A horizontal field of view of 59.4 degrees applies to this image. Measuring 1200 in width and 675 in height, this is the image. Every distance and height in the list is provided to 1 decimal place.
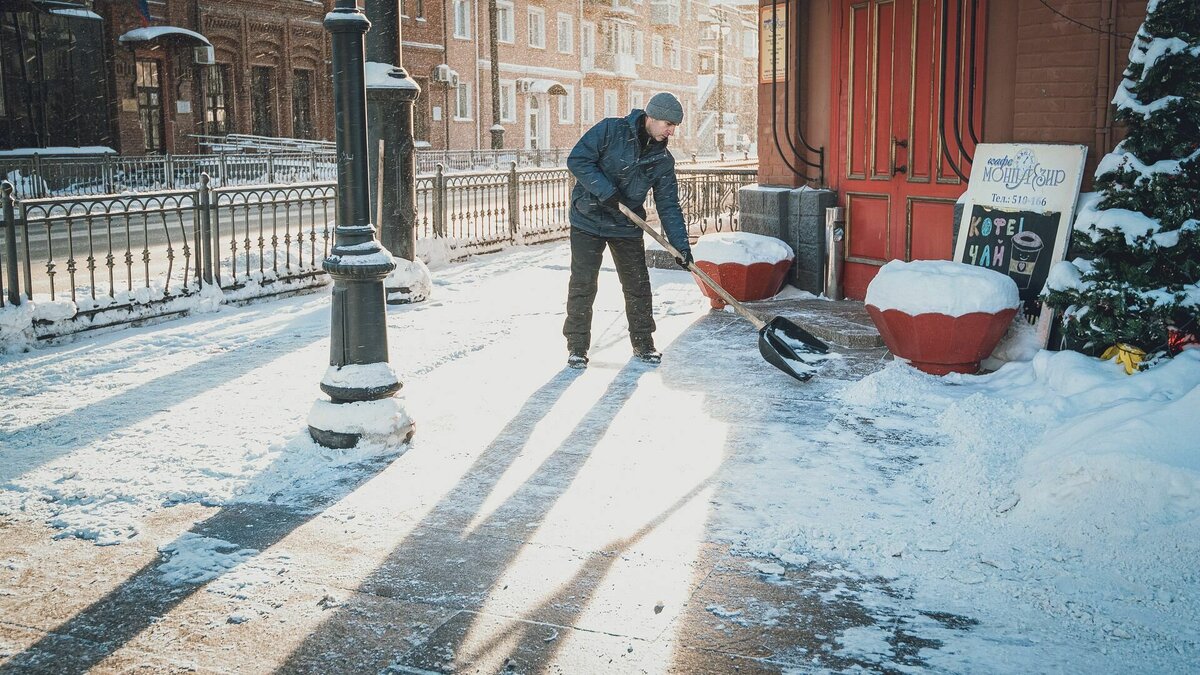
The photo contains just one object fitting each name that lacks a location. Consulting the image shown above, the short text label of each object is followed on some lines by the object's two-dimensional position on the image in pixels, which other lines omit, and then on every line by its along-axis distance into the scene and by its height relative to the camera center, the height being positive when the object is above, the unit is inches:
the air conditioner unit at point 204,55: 1133.7 +157.7
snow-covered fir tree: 224.2 -3.2
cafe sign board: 269.4 -4.7
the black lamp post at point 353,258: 202.1 -11.2
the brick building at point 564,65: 1656.0 +248.9
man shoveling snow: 273.1 -1.9
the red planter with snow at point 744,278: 358.0 -27.6
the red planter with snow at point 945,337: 255.9 -34.9
